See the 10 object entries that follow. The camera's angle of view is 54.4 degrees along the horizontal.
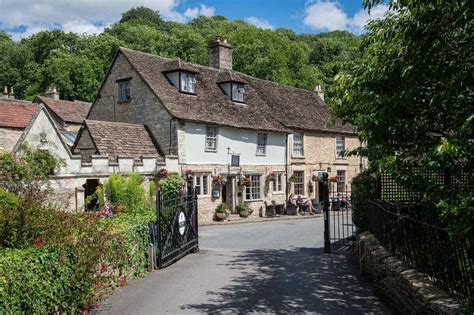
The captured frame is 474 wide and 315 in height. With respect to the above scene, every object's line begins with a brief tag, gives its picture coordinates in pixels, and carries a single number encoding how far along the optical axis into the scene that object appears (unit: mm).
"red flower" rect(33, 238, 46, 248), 7221
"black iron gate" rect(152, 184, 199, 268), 11959
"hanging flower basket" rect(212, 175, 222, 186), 25867
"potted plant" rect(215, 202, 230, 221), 25859
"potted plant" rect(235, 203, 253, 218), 27469
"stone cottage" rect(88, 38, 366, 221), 25047
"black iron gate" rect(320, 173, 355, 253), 14211
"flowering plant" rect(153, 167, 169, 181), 22641
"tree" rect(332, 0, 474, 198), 6367
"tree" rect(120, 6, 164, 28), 79438
